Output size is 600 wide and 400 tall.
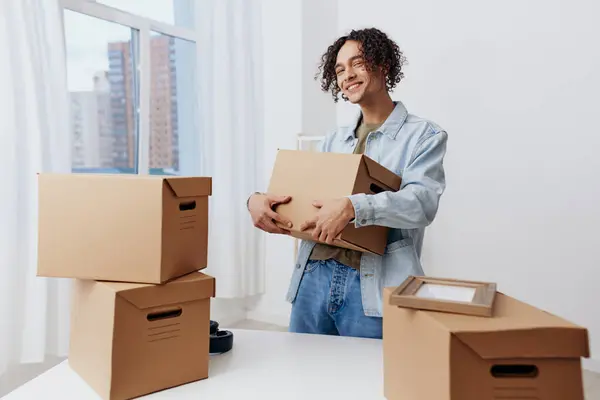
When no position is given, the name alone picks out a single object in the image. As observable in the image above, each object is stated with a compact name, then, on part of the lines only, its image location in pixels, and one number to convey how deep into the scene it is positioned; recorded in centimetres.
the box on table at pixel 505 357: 72
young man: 124
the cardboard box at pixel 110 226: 103
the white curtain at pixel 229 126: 305
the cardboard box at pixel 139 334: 98
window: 249
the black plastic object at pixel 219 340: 122
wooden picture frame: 78
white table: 101
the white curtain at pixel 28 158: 188
